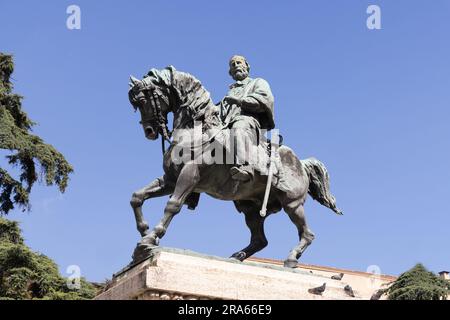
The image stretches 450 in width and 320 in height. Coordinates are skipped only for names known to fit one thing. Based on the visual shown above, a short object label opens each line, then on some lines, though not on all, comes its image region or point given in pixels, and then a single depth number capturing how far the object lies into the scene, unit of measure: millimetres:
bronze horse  10500
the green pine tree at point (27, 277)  19953
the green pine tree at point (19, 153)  22453
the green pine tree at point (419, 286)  22484
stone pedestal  9273
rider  10711
